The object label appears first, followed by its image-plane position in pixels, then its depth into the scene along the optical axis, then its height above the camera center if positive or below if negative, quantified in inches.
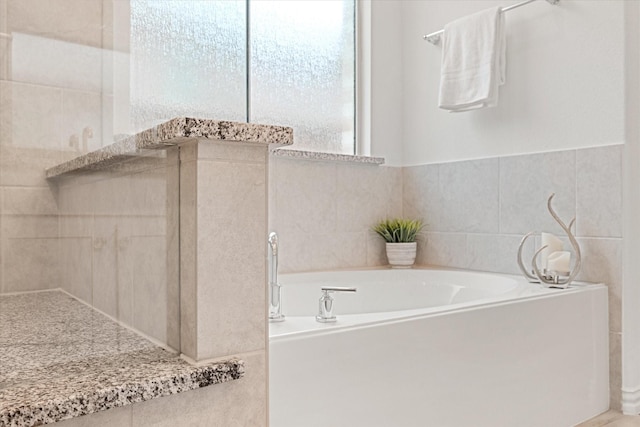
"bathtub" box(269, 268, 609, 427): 50.8 -16.3
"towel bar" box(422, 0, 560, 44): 108.4 +36.4
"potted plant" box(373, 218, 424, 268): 108.8 -4.8
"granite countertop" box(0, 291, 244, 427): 28.6 -9.7
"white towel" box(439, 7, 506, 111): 95.3 +28.1
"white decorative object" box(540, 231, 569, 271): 87.3 -4.9
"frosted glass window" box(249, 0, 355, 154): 101.7 +28.9
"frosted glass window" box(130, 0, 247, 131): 64.0 +21.7
